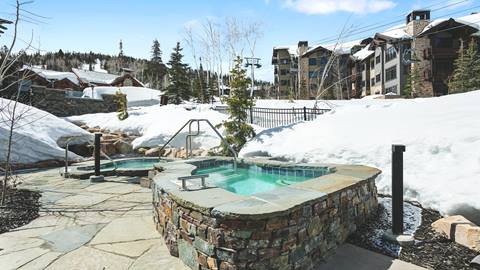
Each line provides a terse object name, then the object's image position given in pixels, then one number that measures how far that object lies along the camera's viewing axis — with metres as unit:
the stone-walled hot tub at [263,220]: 2.18
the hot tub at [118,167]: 6.87
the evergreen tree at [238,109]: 8.83
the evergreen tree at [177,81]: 27.05
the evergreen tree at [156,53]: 56.56
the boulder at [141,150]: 11.27
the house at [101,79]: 40.66
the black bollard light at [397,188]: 3.08
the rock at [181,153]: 9.69
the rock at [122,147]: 11.66
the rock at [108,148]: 11.37
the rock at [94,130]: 13.90
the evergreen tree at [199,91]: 27.40
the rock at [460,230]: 2.82
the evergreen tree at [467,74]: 19.19
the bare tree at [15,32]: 4.36
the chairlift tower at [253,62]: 23.28
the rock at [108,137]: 12.14
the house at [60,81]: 33.53
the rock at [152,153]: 10.28
